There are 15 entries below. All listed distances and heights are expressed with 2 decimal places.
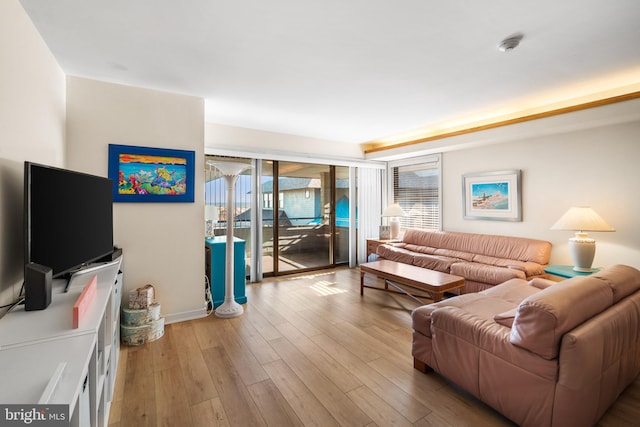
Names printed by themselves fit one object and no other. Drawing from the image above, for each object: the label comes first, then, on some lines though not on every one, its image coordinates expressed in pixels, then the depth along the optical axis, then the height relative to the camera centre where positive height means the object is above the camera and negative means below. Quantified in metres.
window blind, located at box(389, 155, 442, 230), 5.23 +0.48
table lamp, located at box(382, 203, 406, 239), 5.39 +0.03
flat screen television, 1.45 -0.01
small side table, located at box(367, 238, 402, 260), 5.38 -0.51
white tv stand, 0.84 -0.49
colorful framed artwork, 2.84 +0.43
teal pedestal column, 3.55 -0.68
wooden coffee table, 3.17 -0.73
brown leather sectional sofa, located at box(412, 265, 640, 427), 1.50 -0.78
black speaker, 1.35 -0.33
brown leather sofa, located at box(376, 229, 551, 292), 3.54 -0.57
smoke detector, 2.07 +1.26
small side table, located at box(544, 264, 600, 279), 3.04 -0.60
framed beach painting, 4.10 +0.30
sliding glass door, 4.70 +0.03
